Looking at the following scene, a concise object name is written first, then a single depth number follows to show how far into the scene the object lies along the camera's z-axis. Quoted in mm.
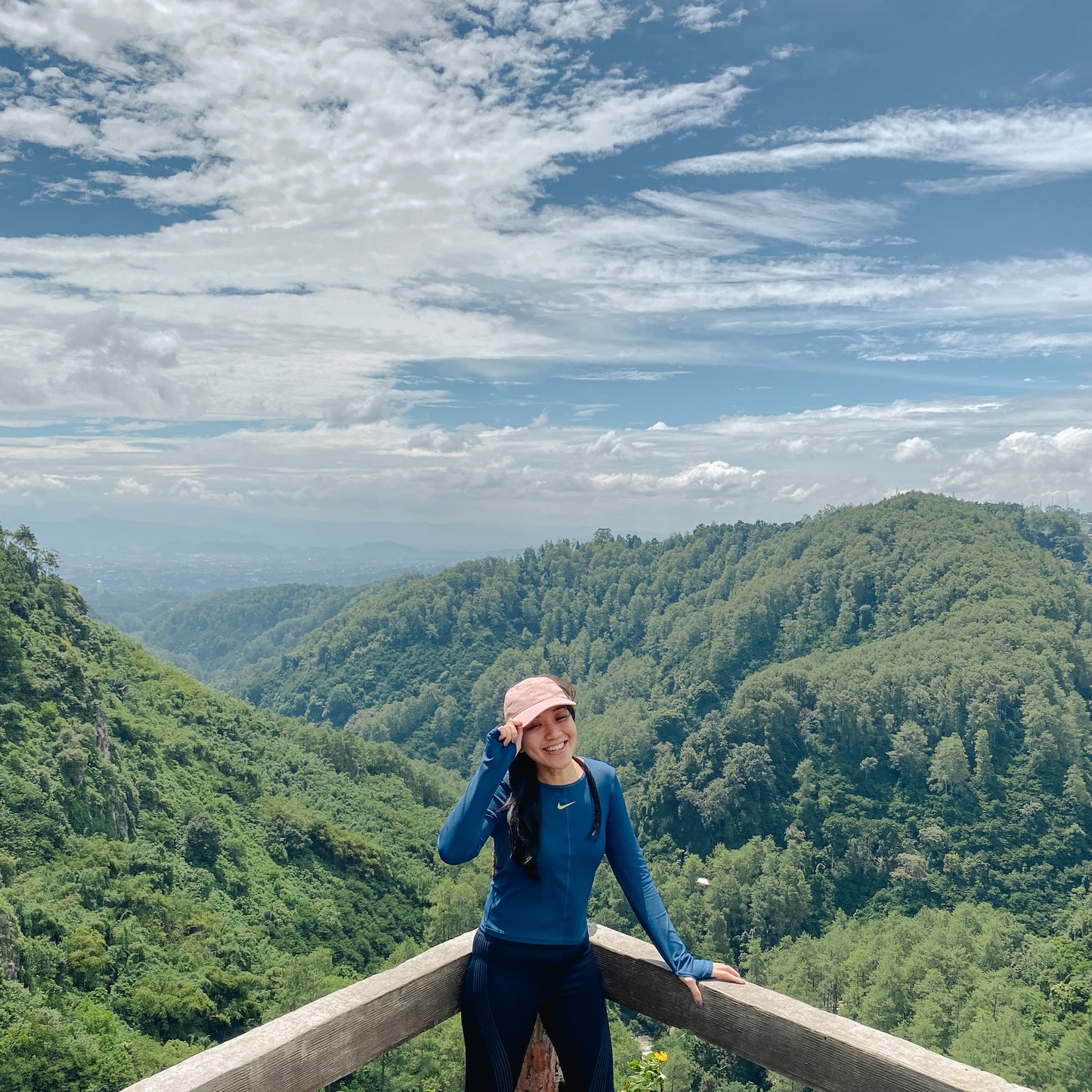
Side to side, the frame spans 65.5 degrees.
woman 2691
